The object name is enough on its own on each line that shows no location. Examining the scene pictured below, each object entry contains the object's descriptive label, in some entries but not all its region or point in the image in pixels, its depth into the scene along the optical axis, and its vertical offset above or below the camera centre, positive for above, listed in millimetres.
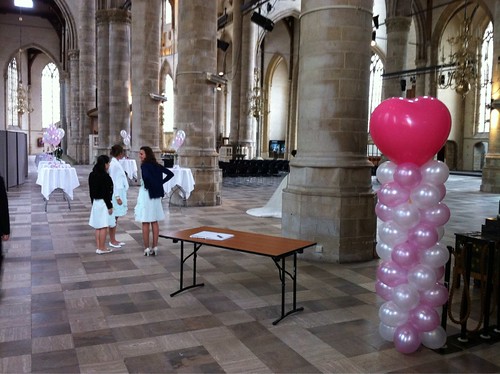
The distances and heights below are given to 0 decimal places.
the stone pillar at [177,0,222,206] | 12102 +1536
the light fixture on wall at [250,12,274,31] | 22172 +6163
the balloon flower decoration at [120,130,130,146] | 17938 +513
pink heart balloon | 3803 +225
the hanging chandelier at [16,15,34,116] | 37938 +5358
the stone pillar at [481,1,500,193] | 17797 +773
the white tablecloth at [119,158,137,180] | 15847 -560
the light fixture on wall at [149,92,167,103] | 16281 +1863
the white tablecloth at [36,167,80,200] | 11228 -743
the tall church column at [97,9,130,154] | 19500 +3494
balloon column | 3777 -571
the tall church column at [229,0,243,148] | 25891 +4209
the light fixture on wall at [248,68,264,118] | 25172 +2785
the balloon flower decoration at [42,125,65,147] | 14125 +395
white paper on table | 4934 -890
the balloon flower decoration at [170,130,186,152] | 11977 +289
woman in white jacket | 7222 -550
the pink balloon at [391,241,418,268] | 3795 -800
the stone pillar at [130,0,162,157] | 16141 +2832
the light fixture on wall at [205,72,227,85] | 12164 +1910
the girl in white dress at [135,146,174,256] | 6605 -645
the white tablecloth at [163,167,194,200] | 11602 -732
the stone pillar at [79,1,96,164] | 28625 +4874
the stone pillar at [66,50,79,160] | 30884 +2832
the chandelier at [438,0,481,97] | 16109 +3294
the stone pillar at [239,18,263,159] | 25828 +4746
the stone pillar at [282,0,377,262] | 6758 +280
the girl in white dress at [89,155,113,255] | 6582 -704
